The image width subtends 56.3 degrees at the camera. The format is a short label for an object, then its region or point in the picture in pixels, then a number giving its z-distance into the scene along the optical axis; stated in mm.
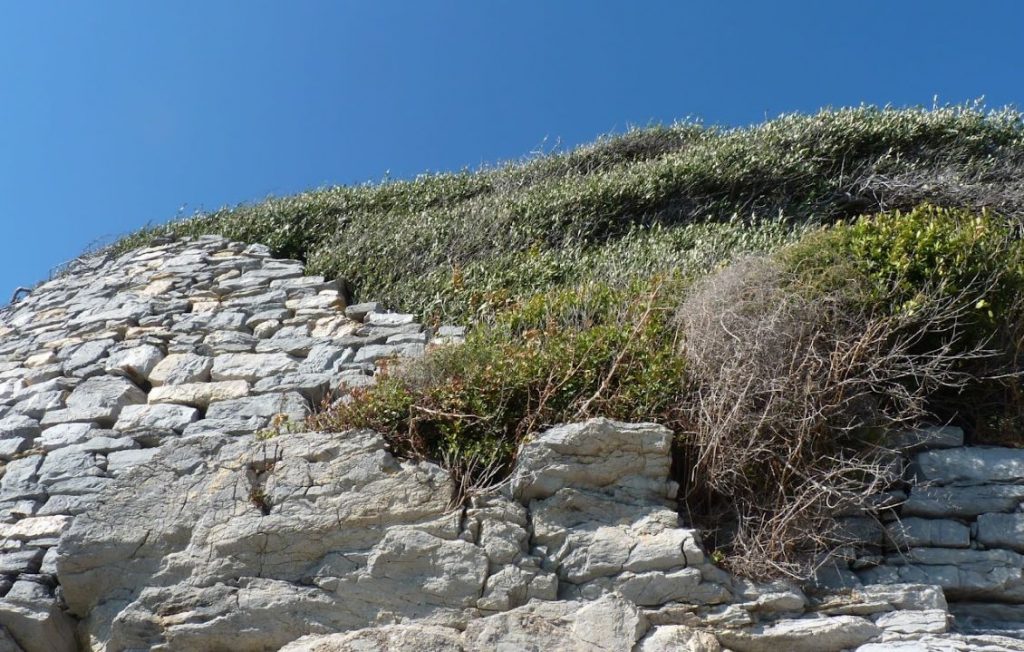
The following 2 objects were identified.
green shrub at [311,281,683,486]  5340
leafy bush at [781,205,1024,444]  5624
